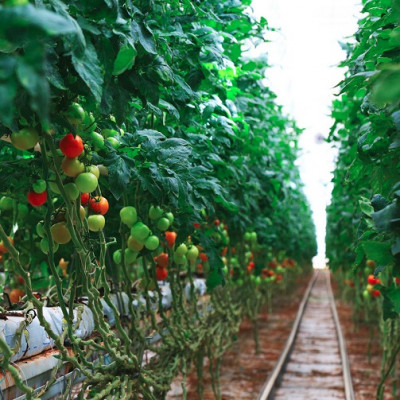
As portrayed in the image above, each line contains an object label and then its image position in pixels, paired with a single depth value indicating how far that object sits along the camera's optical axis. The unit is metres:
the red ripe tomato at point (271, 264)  10.15
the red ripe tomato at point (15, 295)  3.38
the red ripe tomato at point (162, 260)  3.21
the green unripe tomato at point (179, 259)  3.17
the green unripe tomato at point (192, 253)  3.26
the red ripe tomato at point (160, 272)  3.23
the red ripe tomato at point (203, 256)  4.43
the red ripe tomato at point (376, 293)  5.79
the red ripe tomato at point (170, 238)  3.10
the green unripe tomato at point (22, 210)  2.96
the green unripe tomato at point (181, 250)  3.10
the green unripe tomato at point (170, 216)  2.81
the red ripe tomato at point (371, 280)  5.47
